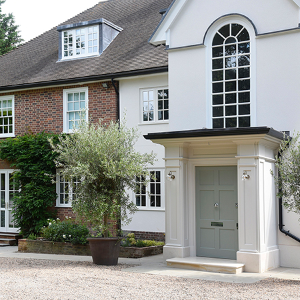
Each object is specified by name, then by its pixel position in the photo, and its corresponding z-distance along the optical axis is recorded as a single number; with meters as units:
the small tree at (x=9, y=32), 35.53
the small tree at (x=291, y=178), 8.62
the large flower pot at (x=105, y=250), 10.49
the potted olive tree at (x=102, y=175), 10.31
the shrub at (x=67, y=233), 12.74
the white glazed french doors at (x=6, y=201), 17.11
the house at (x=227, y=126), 9.98
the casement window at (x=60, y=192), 16.38
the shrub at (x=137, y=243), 12.59
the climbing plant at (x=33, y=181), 15.81
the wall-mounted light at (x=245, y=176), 9.92
